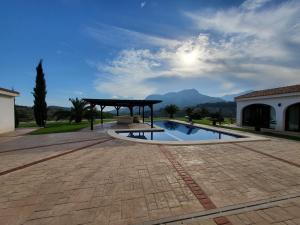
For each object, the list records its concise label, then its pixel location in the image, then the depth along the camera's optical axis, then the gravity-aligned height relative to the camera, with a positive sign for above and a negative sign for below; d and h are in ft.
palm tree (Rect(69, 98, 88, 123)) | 68.13 +0.53
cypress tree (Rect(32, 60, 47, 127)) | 66.03 +5.18
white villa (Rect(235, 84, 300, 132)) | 42.16 -0.01
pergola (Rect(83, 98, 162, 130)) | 52.10 +2.93
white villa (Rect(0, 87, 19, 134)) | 43.57 +0.11
